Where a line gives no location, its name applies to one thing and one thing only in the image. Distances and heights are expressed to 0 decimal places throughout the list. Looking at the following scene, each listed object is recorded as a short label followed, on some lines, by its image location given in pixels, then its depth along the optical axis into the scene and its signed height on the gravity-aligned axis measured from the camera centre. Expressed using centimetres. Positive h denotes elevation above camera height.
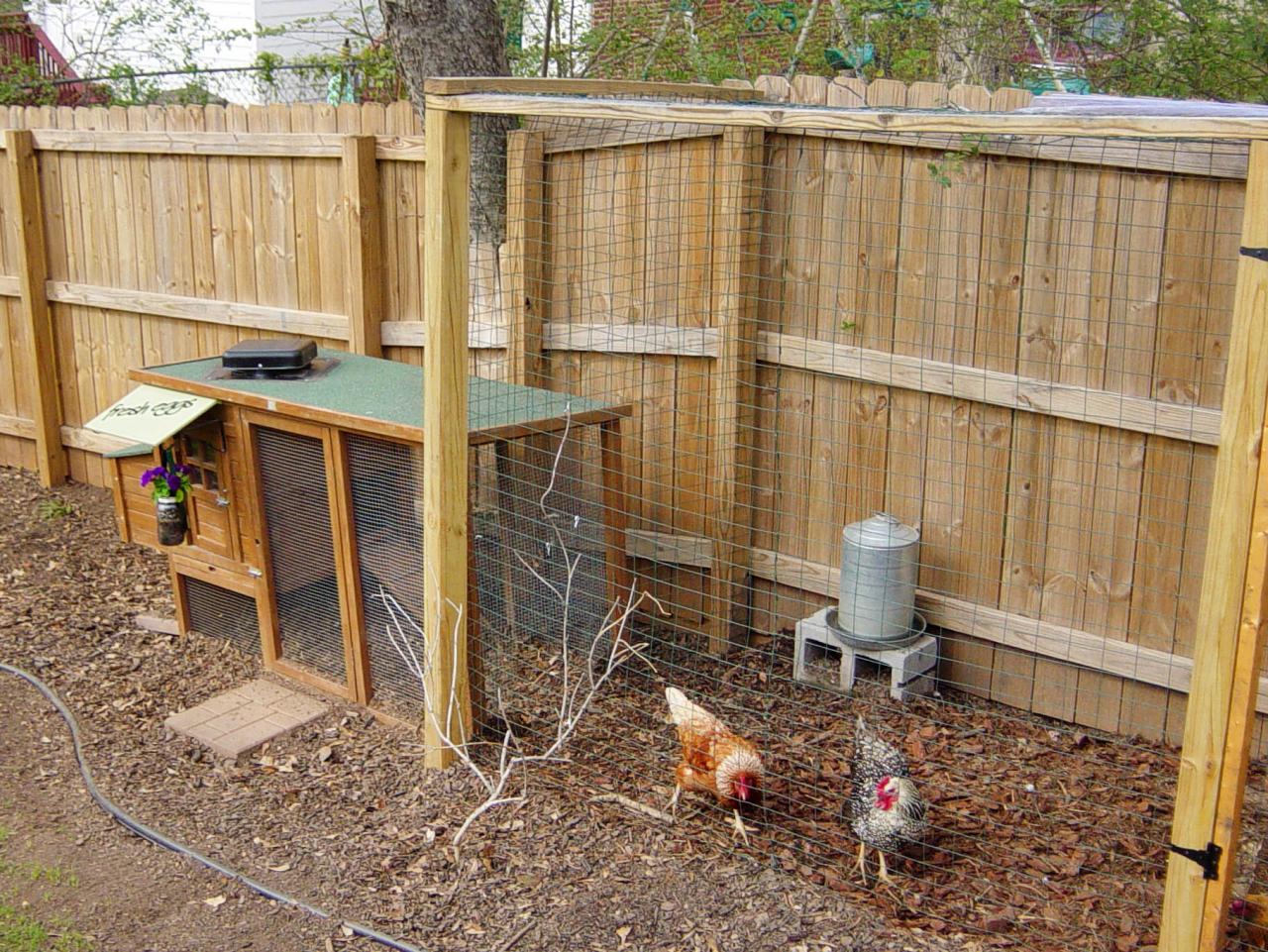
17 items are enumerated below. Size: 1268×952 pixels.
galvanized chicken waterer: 438 -155
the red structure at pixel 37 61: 1151 +61
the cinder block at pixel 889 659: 445 -187
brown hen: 371 -185
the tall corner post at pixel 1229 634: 262 -107
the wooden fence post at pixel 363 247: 557 -53
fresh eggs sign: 441 -103
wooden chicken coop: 432 -136
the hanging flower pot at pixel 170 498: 492 -145
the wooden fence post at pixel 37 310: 705 -105
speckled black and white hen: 343 -182
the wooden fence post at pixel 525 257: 496 -51
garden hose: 330 -210
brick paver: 437 -211
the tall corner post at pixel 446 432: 381 -94
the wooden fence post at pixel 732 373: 455 -90
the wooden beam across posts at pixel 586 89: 371 +12
